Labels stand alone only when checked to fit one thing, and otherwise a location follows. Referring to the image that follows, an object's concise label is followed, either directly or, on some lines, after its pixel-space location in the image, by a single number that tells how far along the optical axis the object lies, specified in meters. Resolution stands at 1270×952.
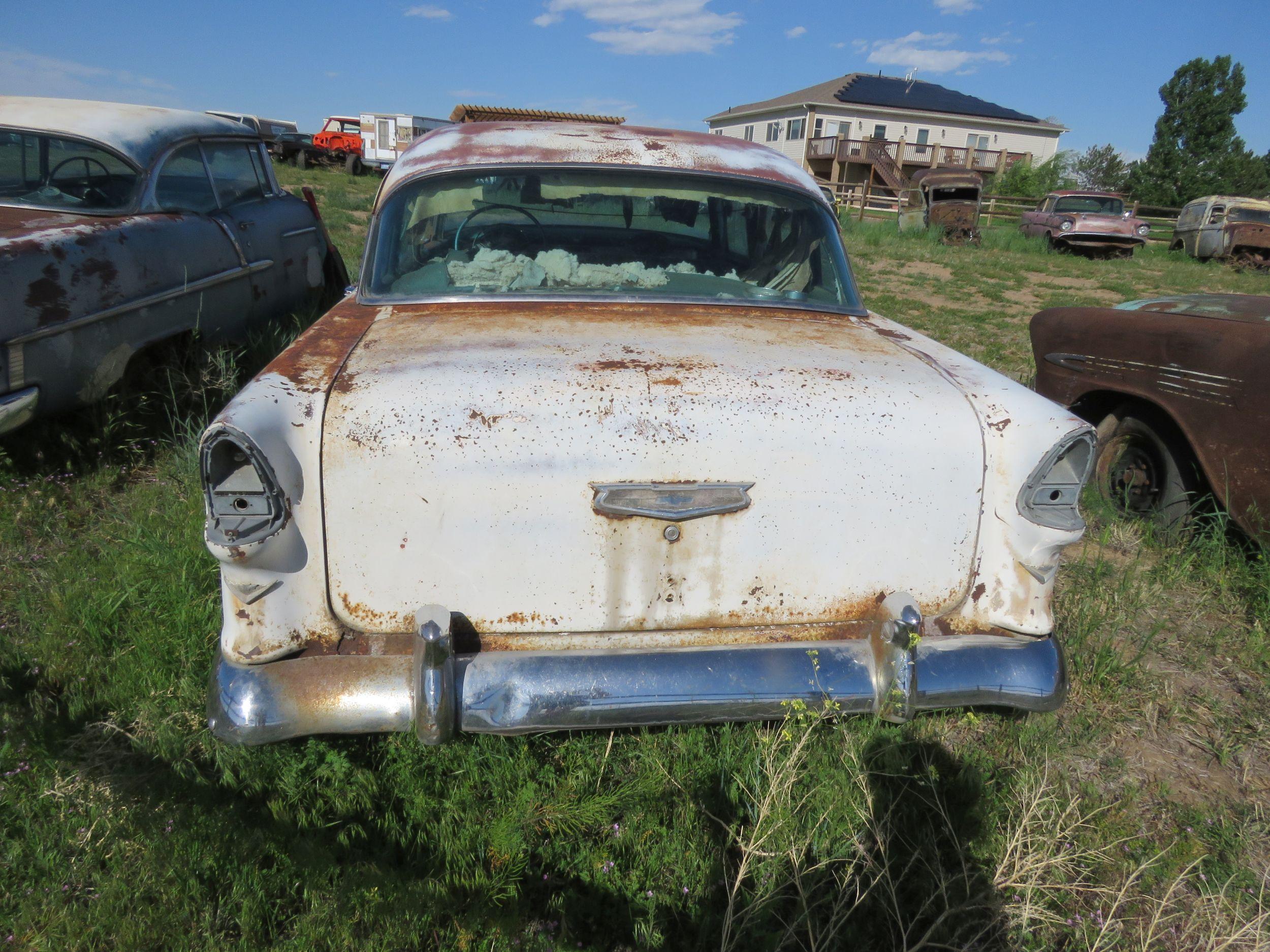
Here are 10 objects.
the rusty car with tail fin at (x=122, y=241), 3.25
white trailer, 28.12
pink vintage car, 16.27
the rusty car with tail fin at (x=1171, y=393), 2.93
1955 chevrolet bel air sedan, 1.72
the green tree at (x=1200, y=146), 37.69
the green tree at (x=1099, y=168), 46.44
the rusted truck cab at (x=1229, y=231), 16.20
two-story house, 36.81
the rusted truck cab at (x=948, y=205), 17.36
